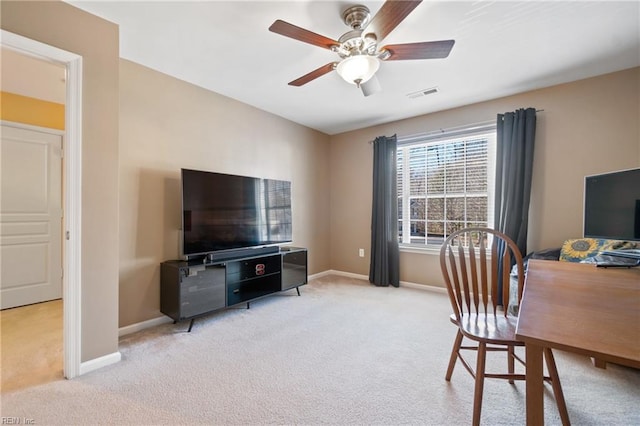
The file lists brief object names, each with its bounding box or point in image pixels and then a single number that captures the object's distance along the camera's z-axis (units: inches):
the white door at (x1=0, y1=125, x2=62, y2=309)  118.7
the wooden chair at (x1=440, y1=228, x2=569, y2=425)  52.9
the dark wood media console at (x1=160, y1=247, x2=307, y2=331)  97.3
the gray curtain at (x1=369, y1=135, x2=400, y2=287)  158.1
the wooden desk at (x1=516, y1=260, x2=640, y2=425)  28.1
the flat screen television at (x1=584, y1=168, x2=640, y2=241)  71.8
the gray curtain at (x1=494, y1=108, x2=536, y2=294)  118.5
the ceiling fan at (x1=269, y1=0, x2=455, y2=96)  65.4
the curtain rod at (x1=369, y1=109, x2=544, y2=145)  132.5
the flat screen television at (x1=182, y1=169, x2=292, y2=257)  103.2
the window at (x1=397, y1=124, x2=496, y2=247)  136.6
